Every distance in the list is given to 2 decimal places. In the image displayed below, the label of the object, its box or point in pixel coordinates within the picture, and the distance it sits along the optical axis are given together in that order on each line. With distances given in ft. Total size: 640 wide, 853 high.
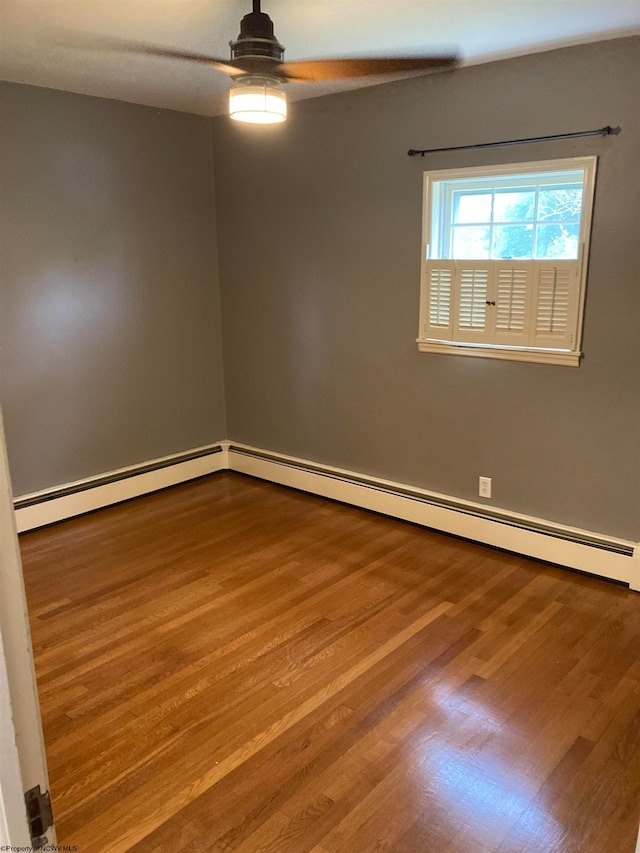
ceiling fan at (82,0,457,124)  7.16
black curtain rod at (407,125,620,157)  9.37
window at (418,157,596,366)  10.17
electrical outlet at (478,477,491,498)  11.78
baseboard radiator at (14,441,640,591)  10.64
